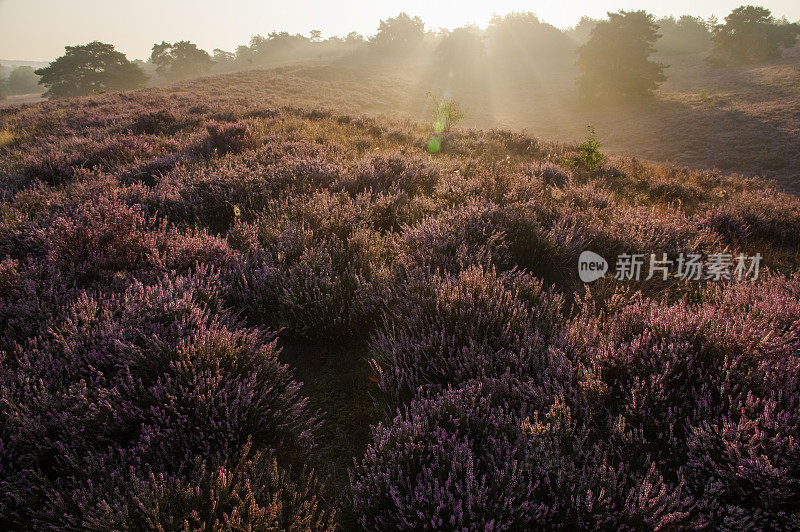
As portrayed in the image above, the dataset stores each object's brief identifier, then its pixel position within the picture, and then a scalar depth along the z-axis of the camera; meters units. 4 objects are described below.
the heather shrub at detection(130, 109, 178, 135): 10.53
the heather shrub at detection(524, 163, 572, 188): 7.10
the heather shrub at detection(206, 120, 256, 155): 8.23
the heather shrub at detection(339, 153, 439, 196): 5.88
